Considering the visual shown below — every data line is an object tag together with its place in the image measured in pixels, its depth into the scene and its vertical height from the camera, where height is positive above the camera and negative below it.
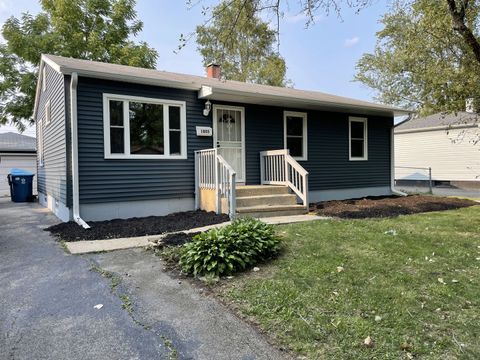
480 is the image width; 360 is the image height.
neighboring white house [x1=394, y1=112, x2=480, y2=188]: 17.56 +0.88
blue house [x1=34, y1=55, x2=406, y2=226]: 7.09 +0.66
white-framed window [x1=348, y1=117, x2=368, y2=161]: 11.31 +1.04
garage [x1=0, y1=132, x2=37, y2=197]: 17.16 +0.70
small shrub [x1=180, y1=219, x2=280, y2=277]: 3.91 -0.89
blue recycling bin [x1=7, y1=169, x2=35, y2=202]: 12.32 -0.35
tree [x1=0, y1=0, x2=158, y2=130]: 17.30 +6.57
